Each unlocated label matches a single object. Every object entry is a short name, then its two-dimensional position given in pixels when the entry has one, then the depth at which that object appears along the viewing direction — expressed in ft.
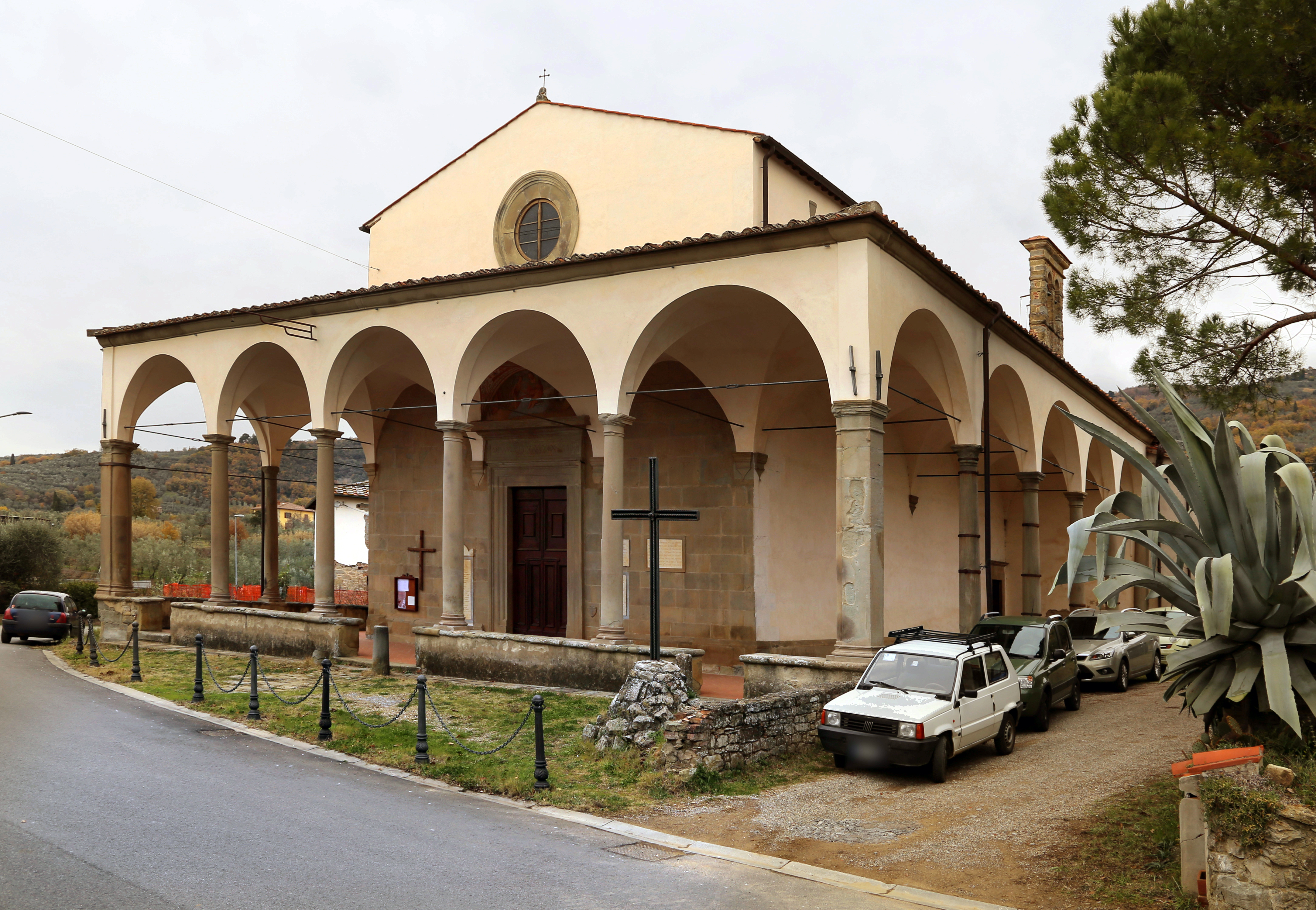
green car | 36.68
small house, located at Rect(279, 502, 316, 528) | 174.81
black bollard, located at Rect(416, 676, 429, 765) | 29.30
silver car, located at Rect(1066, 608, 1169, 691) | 46.57
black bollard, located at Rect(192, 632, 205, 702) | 39.68
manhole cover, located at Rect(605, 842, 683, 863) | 21.48
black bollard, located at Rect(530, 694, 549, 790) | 26.73
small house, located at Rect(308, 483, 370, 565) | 137.59
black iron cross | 33.45
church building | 39.24
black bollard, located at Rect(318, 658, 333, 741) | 32.86
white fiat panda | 28.55
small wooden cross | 63.82
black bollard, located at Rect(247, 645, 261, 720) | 36.32
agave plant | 17.94
